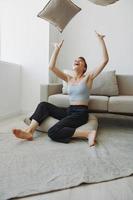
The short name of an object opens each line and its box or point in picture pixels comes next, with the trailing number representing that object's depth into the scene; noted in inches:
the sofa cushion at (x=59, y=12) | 104.7
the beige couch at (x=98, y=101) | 118.6
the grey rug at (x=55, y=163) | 59.6
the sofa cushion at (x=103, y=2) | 88.6
